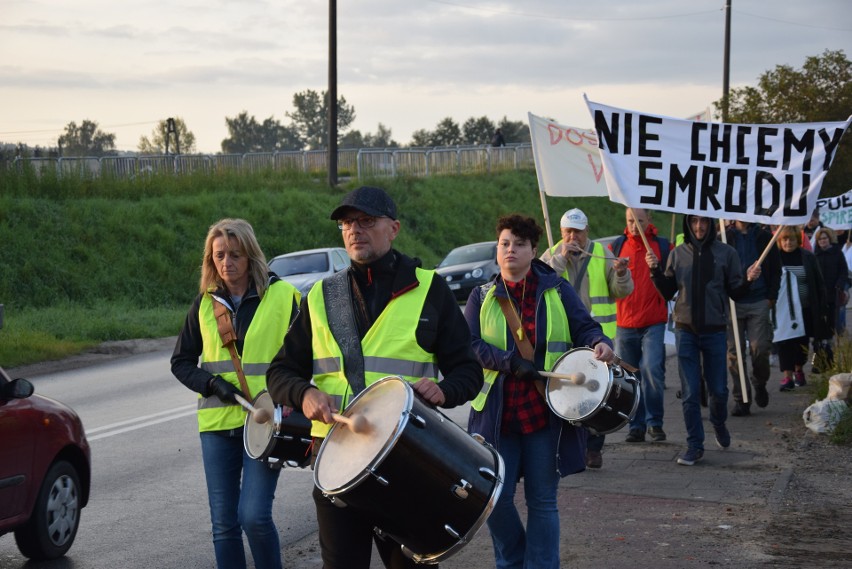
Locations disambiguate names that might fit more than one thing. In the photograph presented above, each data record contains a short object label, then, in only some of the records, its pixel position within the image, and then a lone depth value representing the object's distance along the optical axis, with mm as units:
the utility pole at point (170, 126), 50578
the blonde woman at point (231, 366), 5391
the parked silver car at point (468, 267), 27250
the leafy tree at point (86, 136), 111750
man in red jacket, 10055
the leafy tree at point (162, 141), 110375
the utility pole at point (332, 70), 33938
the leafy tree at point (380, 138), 135950
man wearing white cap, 9094
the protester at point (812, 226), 18688
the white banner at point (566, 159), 12359
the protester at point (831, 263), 15180
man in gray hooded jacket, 9383
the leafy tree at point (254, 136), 129250
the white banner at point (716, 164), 10133
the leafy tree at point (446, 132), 94188
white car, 23234
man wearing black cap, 4359
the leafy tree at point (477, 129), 94938
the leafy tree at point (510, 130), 99575
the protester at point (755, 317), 12031
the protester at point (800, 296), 13617
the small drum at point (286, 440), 5035
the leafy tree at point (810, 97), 31141
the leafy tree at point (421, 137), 98750
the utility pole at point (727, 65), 45031
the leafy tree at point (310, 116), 129750
